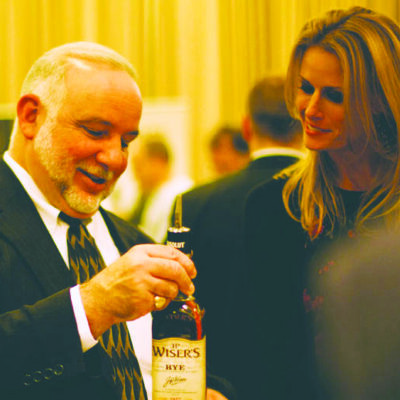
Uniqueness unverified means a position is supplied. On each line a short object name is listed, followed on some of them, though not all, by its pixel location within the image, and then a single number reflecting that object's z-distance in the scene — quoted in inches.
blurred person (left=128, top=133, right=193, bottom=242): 179.0
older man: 60.1
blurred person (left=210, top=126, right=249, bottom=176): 160.4
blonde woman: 68.6
